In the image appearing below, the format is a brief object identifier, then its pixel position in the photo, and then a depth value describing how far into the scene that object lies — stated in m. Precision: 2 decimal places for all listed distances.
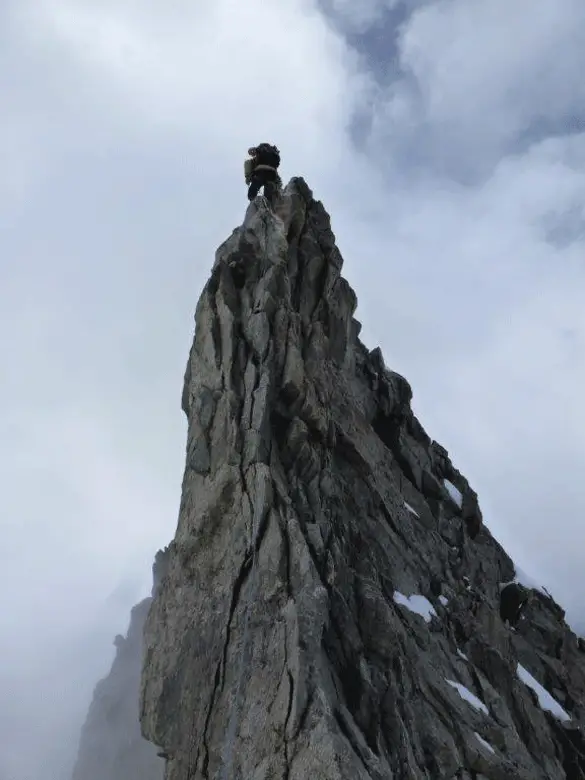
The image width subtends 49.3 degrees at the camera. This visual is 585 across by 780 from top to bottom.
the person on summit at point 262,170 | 42.56
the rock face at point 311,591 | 20.48
